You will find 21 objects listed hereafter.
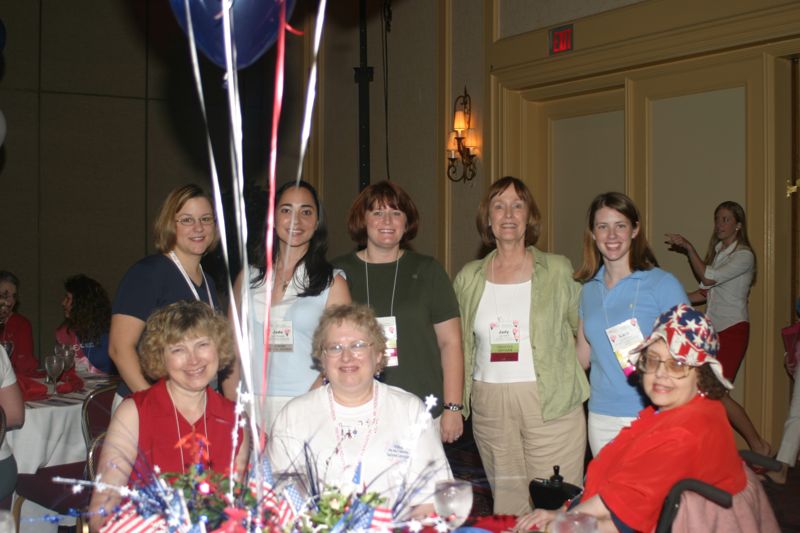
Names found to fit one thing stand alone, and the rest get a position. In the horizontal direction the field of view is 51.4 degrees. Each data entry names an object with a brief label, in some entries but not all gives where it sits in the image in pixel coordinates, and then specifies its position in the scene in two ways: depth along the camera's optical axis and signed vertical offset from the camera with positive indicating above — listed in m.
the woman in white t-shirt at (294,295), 2.91 -0.02
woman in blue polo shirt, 2.85 -0.05
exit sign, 5.64 +1.73
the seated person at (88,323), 4.50 -0.19
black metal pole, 6.99 +1.65
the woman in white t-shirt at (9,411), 2.84 -0.45
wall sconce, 6.52 +1.19
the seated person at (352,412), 2.10 -0.33
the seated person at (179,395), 2.21 -0.30
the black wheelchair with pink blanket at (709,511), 1.77 -0.49
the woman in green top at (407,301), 3.06 -0.04
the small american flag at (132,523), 1.26 -0.36
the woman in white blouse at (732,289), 4.71 +0.02
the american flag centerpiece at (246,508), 1.22 -0.33
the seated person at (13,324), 4.77 -0.21
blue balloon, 1.80 +0.58
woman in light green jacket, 3.04 -0.25
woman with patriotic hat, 1.93 -0.35
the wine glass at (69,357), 4.00 -0.34
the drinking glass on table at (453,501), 1.52 -0.39
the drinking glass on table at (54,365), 3.95 -0.37
